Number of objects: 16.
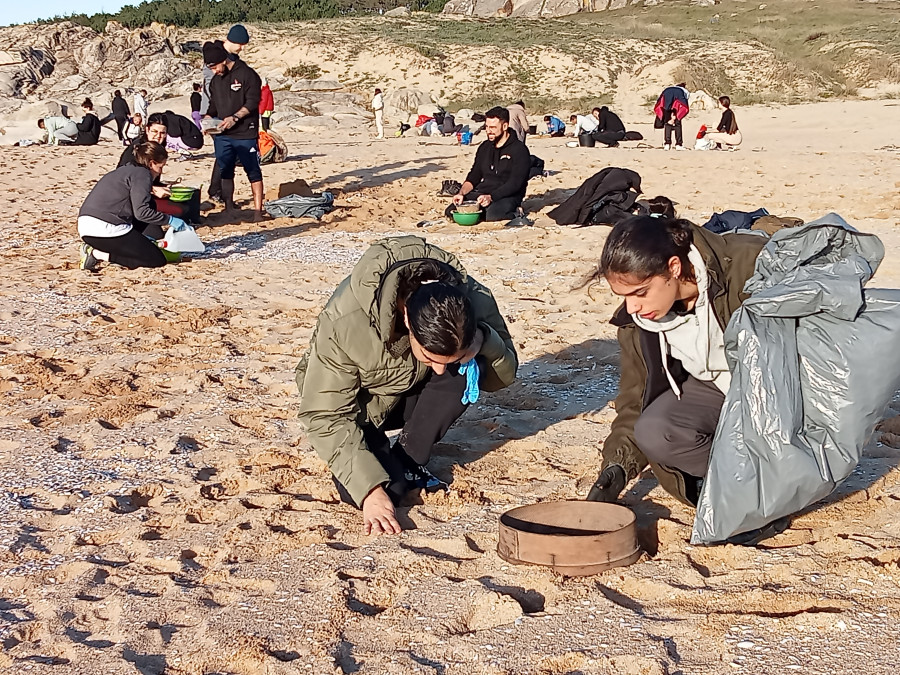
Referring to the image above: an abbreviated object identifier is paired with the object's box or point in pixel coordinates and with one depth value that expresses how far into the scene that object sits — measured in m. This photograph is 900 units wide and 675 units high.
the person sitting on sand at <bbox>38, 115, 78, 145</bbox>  16.97
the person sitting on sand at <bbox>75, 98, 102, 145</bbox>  16.89
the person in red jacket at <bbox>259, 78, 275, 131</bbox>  12.42
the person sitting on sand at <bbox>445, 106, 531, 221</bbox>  8.81
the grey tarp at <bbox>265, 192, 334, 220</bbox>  9.52
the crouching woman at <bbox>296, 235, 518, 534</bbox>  2.69
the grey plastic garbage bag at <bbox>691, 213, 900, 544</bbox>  2.37
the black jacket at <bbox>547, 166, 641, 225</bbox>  8.53
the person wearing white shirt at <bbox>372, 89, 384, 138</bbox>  18.83
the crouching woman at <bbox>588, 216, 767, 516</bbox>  2.52
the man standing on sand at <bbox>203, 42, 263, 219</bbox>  8.53
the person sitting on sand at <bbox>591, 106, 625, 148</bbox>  16.34
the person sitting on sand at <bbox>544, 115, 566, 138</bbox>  18.62
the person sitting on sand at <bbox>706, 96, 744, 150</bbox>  15.30
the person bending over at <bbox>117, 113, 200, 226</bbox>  6.89
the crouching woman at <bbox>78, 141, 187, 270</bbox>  6.61
